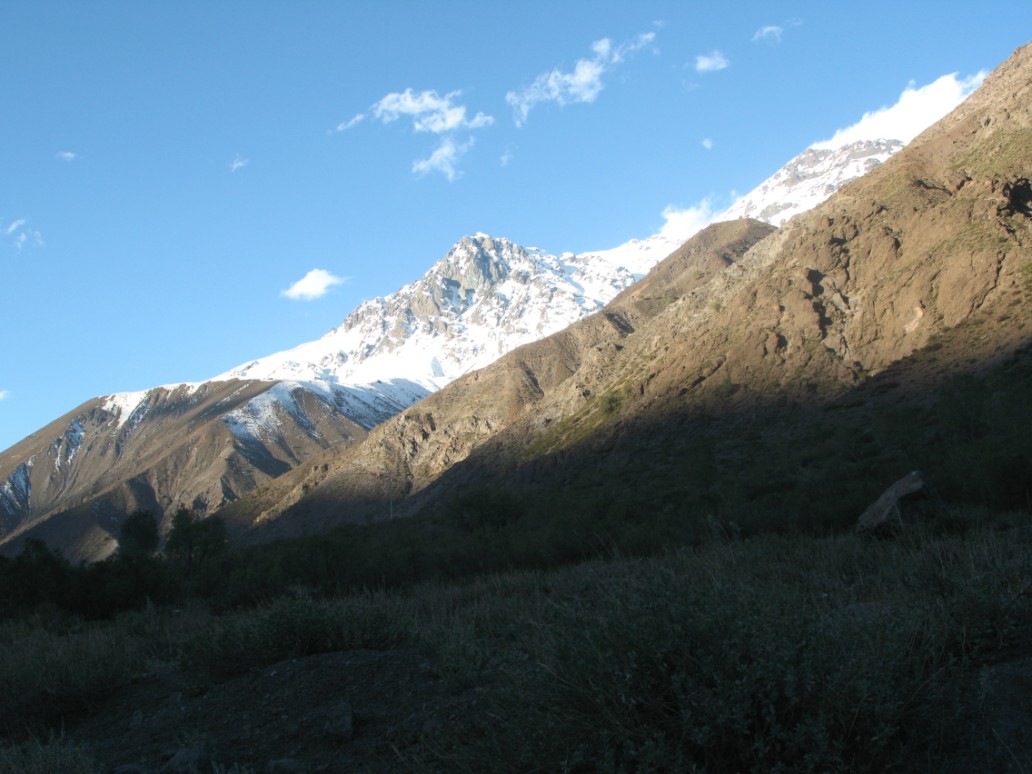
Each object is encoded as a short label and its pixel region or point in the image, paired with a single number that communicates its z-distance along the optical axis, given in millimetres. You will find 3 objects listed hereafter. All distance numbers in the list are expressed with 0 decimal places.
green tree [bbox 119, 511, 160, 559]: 77125
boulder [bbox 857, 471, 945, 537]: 13352
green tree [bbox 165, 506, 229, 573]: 53688
